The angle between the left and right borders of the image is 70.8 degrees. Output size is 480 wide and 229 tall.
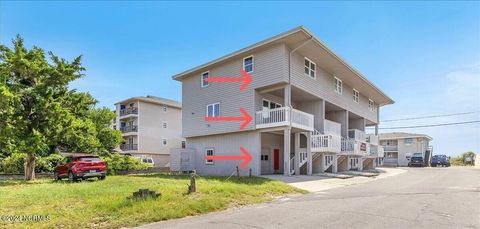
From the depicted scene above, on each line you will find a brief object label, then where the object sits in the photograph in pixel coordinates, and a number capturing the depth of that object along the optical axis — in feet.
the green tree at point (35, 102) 56.52
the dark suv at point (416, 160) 169.17
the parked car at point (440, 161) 171.94
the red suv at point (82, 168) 59.88
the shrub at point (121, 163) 83.20
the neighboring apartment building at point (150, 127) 151.84
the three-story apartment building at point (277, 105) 67.72
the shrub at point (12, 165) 83.56
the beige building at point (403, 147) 198.90
